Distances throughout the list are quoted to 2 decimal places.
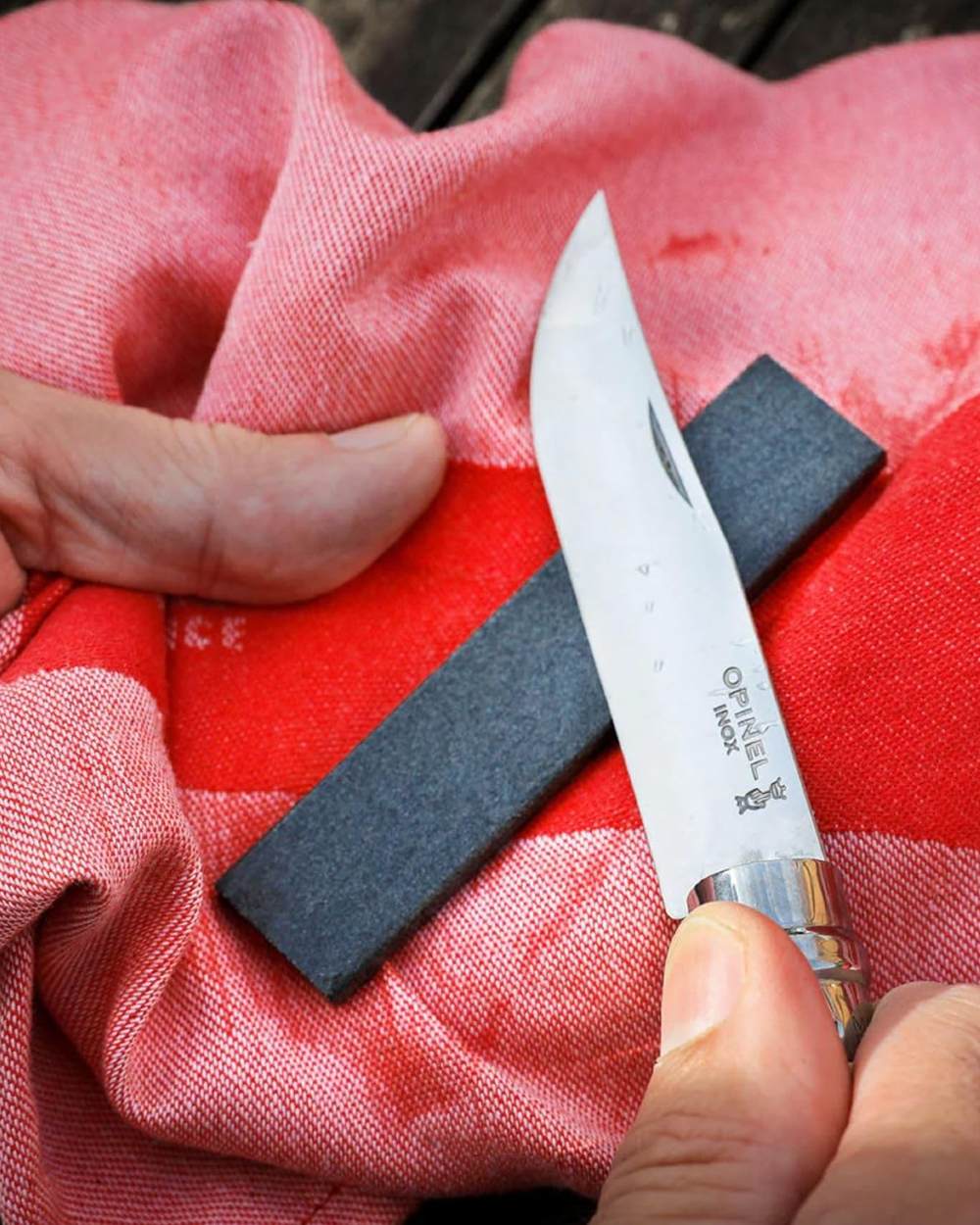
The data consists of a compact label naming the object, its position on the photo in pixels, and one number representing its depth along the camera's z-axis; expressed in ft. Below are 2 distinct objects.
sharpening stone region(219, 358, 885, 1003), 0.89
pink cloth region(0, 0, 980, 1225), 0.88
